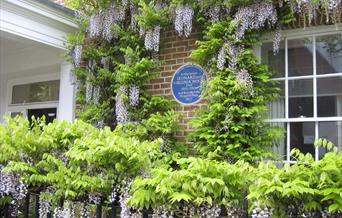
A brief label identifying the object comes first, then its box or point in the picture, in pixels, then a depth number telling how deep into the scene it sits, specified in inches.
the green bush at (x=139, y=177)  95.3
